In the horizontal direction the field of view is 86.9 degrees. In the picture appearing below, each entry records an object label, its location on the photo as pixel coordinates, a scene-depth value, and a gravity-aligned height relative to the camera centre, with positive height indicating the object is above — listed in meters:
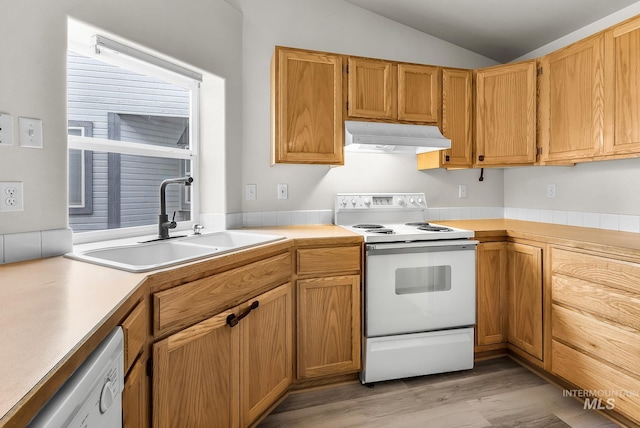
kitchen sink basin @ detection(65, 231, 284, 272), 1.27 -0.19
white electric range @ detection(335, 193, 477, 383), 2.02 -0.56
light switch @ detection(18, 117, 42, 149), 1.30 +0.30
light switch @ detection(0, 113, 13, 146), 1.24 +0.30
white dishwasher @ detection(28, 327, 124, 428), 0.49 -0.31
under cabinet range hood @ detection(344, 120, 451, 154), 2.15 +0.48
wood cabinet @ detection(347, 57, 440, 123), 2.27 +0.83
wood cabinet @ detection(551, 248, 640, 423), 1.56 -0.58
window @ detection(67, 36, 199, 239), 1.69 +0.42
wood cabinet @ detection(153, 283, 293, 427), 1.17 -0.64
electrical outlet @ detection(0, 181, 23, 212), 1.25 +0.05
